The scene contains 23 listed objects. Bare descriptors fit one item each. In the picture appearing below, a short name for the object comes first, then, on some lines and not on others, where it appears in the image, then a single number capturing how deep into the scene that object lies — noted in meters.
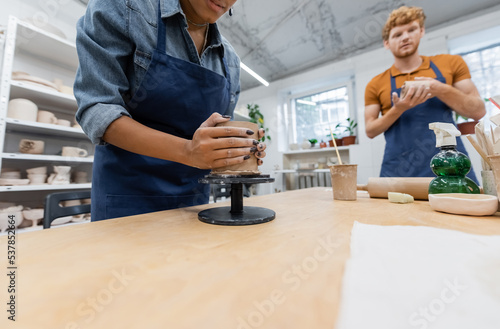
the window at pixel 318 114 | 4.62
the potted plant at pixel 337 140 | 4.25
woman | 0.65
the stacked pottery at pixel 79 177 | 2.38
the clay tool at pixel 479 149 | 0.72
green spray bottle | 0.75
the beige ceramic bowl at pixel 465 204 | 0.63
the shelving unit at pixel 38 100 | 1.91
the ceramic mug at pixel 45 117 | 2.08
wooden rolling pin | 0.94
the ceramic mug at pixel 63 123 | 2.22
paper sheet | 0.21
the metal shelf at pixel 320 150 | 3.99
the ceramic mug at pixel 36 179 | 2.03
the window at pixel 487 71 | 3.19
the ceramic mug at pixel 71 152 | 2.22
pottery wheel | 0.57
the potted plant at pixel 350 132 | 4.04
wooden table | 0.22
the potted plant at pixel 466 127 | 2.69
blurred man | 1.39
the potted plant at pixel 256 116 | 5.29
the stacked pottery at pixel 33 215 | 1.95
